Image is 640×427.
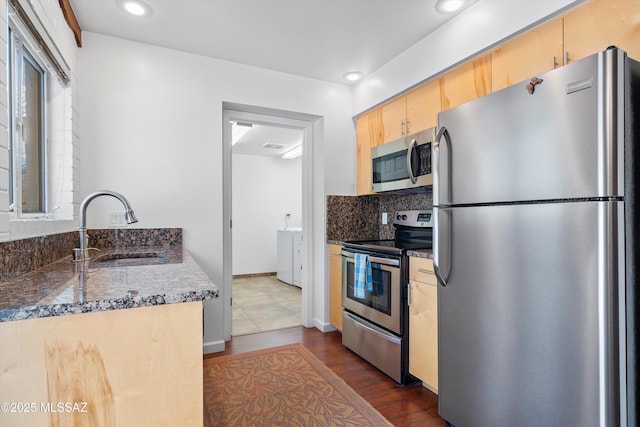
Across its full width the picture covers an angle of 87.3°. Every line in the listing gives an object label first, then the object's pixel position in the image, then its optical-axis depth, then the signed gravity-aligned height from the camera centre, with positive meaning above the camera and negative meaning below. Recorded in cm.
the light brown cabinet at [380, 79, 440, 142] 246 +82
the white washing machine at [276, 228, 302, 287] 530 -69
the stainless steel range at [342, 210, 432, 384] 224 -60
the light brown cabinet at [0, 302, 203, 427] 85 -41
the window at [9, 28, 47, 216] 153 +45
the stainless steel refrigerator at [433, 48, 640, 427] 113 -15
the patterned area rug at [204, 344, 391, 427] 188 -114
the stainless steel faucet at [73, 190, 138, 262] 175 -6
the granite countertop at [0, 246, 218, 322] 86 -22
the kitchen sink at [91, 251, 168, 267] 169 -25
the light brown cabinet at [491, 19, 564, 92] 170 +86
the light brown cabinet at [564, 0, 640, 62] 140 +83
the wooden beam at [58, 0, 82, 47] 200 +126
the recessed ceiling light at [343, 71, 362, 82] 314 +132
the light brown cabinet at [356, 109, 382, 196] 314 +69
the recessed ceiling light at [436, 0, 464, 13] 205 +129
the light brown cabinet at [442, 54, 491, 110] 207 +86
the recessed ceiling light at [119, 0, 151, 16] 211 +134
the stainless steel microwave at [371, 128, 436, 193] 246 +41
